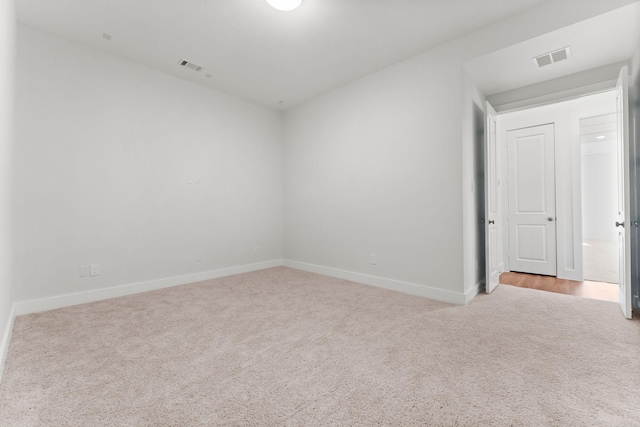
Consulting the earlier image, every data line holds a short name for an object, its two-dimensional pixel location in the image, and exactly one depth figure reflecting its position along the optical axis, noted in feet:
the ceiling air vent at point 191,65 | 12.21
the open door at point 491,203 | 11.76
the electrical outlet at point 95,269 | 11.05
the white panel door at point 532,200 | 14.87
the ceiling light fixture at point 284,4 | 8.40
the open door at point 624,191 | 8.87
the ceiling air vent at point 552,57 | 9.44
